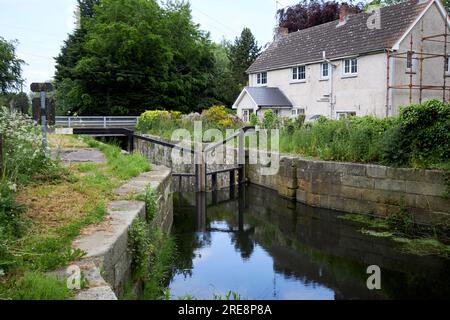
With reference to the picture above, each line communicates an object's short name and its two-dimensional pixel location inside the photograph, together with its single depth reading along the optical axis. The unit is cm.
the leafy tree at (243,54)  4028
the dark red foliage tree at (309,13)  3312
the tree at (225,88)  3947
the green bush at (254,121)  1785
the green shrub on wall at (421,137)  903
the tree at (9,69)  3162
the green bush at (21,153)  595
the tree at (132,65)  3581
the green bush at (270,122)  1622
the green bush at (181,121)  1988
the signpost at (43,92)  769
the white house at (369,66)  2025
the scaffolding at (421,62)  1994
